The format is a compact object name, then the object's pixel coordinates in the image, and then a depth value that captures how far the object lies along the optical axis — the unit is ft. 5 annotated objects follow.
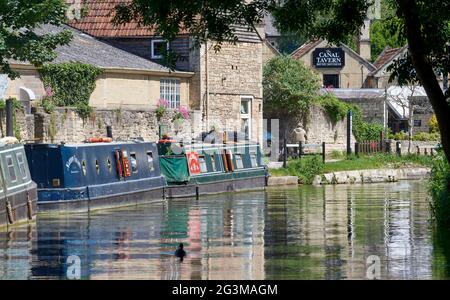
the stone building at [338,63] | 294.87
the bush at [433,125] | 254.82
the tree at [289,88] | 221.66
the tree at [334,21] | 80.18
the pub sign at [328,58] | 294.46
